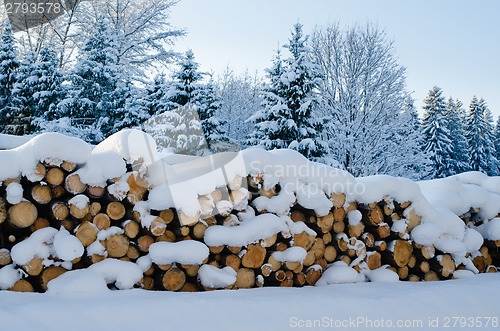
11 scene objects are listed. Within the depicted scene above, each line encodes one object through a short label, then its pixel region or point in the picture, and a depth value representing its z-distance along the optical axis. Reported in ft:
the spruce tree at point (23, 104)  41.27
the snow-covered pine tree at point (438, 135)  81.20
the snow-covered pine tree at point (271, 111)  38.01
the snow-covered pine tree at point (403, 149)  37.40
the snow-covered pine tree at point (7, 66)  43.80
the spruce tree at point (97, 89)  40.11
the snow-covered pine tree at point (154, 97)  45.53
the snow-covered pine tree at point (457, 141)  86.61
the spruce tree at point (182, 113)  40.78
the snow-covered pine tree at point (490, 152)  93.45
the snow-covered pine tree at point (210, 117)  41.91
